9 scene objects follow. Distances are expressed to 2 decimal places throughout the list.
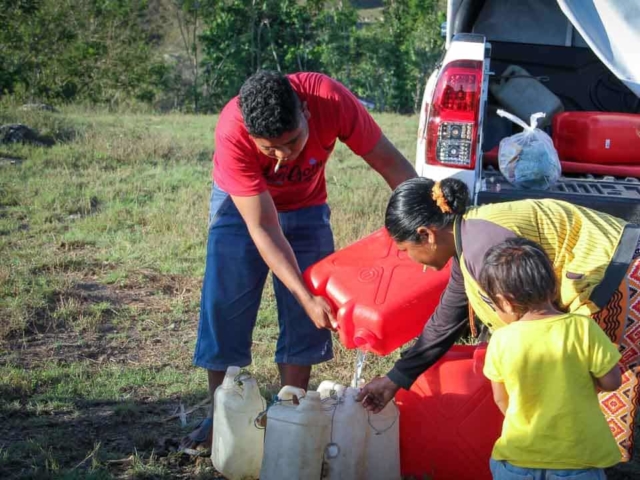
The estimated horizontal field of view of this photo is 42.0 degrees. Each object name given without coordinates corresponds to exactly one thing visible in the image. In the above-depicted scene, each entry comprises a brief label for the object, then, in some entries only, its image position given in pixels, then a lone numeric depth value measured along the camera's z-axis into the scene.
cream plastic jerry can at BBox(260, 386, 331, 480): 2.83
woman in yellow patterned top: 2.43
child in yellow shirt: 2.19
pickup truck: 3.83
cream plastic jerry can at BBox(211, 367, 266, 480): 2.99
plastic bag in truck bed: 3.82
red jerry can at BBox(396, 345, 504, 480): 2.94
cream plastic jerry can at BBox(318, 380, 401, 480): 2.91
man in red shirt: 2.93
